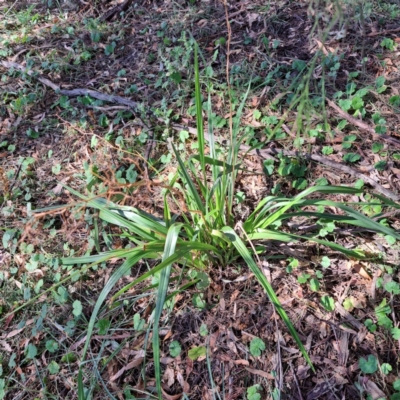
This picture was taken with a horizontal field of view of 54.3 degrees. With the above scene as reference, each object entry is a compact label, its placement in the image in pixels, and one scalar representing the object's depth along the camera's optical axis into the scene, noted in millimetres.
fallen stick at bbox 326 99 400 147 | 2141
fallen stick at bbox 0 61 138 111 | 2789
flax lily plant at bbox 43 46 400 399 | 1532
